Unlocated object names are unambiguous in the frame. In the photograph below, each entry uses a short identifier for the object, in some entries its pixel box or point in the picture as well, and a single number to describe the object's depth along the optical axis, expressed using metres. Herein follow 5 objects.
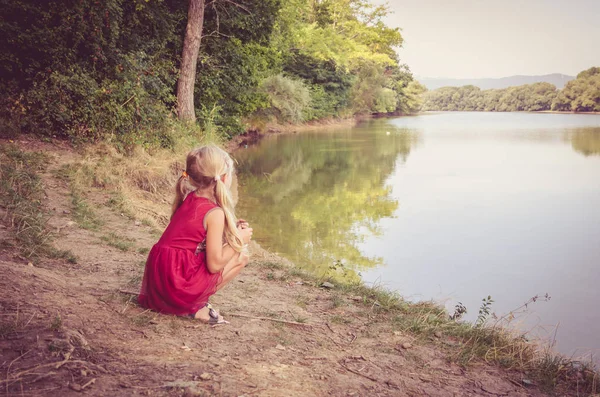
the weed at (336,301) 4.60
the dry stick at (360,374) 3.16
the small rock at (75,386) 2.25
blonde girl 3.48
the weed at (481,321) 4.44
